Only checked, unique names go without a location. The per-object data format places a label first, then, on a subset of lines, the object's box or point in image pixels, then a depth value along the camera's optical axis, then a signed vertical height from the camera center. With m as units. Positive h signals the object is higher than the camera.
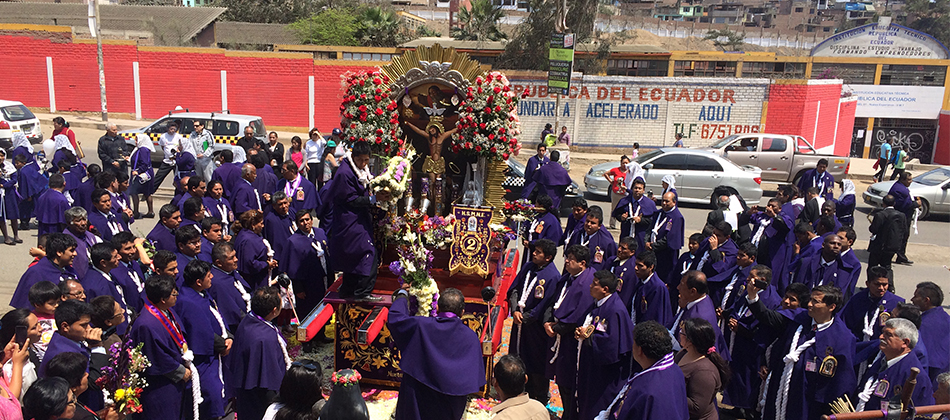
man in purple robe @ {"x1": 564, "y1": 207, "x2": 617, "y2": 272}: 8.06 -1.88
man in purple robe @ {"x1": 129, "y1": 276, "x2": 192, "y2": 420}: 5.18 -2.17
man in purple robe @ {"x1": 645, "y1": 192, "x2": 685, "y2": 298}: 8.91 -1.96
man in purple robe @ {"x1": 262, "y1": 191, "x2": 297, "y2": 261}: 8.27 -1.91
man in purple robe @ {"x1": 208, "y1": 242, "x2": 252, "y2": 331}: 6.41 -2.07
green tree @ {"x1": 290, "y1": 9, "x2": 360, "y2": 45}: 34.22 +1.99
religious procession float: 7.09 -1.25
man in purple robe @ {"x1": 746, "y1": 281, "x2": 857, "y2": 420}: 5.51 -2.19
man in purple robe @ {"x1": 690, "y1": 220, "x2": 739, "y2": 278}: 7.76 -1.87
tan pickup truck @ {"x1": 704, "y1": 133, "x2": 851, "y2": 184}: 19.44 -1.86
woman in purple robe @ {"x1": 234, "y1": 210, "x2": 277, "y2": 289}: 7.57 -2.04
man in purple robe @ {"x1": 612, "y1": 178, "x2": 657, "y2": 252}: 9.39 -1.79
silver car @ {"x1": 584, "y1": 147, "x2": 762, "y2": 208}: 16.75 -2.15
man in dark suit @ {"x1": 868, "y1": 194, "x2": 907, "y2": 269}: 10.71 -2.15
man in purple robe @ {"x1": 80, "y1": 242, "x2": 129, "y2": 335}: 6.23 -1.94
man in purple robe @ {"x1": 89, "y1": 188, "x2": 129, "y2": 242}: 8.28 -1.93
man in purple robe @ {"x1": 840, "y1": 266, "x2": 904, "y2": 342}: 6.36 -1.99
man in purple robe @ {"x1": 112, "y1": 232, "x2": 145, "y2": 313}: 6.66 -2.06
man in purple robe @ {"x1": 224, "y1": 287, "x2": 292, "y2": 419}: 5.27 -2.21
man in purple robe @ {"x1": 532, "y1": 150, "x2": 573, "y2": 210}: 11.33 -1.63
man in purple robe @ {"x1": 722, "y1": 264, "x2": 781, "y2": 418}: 6.46 -2.48
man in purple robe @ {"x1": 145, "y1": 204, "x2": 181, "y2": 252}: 7.70 -1.88
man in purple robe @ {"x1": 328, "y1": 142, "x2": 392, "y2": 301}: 6.94 -1.53
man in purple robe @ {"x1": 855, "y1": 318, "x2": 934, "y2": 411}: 5.17 -2.07
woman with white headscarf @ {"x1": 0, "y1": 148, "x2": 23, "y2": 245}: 11.32 -2.31
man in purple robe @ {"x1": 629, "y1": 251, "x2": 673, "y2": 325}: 6.70 -2.05
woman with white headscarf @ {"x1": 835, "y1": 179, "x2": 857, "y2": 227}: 11.16 -1.79
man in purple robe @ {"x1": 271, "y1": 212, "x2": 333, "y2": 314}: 7.82 -2.21
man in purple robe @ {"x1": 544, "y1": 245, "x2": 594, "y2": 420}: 6.29 -2.16
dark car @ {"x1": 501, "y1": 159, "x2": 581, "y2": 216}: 14.92 -2.41
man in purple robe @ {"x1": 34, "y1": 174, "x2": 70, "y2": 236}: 9.70 -2.07
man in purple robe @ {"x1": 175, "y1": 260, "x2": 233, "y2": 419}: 5.65 -2.20
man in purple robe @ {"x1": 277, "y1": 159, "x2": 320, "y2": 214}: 10.12 -1.81
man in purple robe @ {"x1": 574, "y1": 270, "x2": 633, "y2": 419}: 5.96 -2.29
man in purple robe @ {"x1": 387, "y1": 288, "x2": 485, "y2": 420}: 5.38 -2.23
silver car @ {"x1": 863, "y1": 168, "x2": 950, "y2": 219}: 16.14 -2.30
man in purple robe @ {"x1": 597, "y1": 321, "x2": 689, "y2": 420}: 4.34 -1.91
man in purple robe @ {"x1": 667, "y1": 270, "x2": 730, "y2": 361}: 5.99 -1.87
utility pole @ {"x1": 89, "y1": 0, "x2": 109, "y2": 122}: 24.61 +0.85
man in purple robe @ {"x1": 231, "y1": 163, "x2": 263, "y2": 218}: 9.78 -1.84
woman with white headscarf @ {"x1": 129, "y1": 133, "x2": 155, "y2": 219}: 13.02 -2.07
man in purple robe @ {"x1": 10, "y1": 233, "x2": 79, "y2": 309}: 6.19 -1.90
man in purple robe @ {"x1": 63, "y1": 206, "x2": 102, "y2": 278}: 7.10 -1.84
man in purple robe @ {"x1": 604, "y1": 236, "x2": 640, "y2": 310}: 7.20 -1.96
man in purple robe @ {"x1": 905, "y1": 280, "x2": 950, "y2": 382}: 5.96 -1.99
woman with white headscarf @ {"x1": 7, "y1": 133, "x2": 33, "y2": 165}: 12.02 -1.65
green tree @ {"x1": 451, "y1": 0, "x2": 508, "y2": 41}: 34.28 +2.73
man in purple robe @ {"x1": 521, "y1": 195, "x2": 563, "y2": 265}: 9.14 -1.96
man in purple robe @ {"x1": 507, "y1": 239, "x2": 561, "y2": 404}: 6.73 -2.25
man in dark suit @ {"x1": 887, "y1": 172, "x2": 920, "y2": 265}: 11.88 -1.75
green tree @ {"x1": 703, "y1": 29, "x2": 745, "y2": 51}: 58.72 +4.18
